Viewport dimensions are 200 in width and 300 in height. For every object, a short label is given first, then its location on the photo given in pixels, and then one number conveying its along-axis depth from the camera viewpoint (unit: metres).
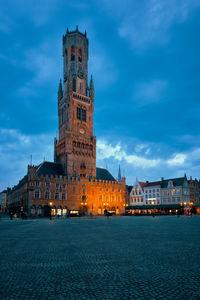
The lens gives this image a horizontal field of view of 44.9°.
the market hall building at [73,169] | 73.94
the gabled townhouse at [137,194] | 102.41
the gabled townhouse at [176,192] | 90.06
